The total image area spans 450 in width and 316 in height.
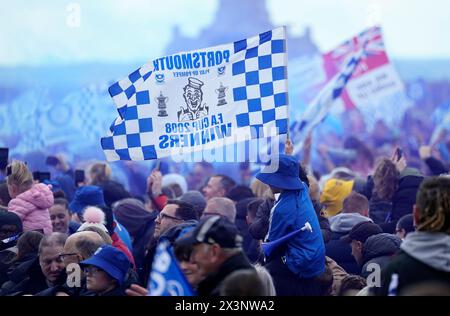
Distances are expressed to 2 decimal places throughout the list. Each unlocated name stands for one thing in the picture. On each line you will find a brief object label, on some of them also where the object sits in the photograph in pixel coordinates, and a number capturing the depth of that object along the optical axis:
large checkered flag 17.42
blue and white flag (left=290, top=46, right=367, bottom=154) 25.03
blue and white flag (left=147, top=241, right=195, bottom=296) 11.24
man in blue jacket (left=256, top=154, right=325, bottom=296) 15.09
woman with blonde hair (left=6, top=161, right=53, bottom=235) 18.31
